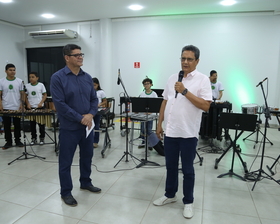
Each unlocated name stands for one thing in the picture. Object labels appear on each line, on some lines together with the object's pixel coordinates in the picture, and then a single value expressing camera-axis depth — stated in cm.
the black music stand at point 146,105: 338
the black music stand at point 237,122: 296
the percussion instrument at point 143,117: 344
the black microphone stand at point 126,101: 341
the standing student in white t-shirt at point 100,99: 428
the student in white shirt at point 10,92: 412
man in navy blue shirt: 216
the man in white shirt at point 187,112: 196
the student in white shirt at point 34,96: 450
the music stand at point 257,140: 474
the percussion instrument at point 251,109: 411
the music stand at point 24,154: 371
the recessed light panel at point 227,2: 554
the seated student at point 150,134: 380
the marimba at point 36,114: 377
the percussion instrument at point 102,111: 369
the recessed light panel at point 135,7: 609
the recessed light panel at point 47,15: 687
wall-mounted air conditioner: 748
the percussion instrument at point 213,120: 440
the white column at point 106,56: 736
